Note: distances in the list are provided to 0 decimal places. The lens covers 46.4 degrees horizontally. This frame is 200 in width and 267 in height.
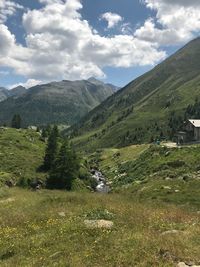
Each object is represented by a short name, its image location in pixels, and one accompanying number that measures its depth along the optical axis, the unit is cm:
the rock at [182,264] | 887
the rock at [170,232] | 1131
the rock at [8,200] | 2153
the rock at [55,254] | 1065
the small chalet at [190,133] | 8020
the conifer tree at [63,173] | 5804
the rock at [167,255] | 920
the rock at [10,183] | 5286
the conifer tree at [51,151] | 6947
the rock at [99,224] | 1285
